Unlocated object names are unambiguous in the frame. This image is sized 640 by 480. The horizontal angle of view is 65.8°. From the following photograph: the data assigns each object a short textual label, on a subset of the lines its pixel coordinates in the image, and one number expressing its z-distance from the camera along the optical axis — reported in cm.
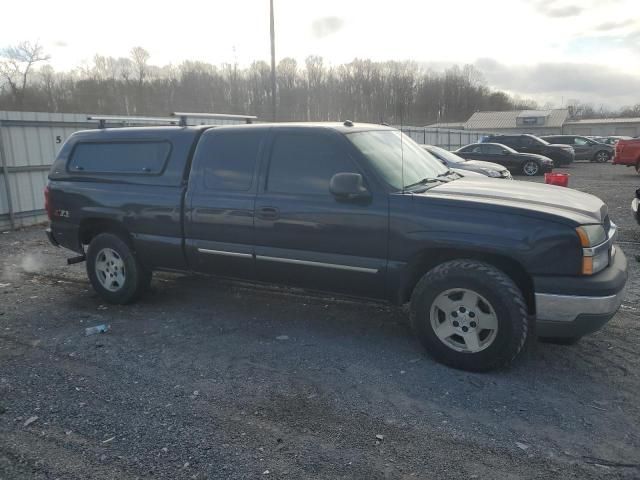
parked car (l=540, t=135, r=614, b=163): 2997
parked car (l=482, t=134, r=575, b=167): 2519
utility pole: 1555
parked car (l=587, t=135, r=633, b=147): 3613
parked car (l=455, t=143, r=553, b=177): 2119
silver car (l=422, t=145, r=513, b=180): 1302
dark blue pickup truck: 357
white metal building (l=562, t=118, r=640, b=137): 6556
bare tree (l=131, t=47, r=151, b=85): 6219
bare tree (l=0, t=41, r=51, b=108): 4725
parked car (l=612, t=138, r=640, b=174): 1920
